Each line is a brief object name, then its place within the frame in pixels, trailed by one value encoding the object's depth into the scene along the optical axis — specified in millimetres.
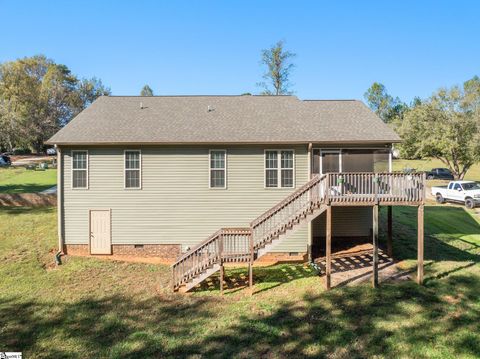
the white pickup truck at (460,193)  25203
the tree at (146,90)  110388
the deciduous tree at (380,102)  82500
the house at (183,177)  14781
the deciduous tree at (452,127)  30234
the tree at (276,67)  44709
